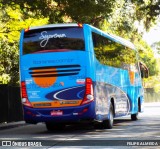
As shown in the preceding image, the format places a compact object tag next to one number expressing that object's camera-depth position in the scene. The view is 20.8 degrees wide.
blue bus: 14.55
